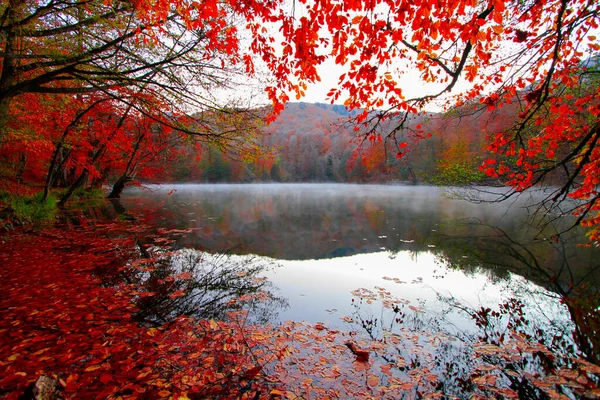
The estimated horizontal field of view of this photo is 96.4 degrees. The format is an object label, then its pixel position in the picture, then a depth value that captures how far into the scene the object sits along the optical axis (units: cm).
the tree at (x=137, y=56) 499
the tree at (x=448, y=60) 307
